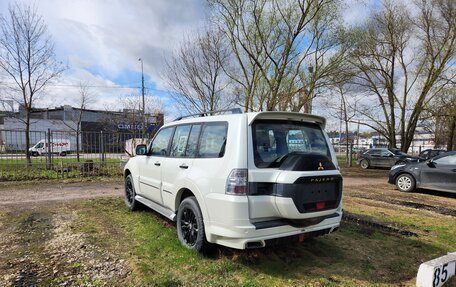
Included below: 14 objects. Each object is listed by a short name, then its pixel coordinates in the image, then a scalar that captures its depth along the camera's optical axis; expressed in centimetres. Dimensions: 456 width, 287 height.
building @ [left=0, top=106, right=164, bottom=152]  1179
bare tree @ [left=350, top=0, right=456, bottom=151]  1933
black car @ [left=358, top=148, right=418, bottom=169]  2067
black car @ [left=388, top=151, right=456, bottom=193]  924
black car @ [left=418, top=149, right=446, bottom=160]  2053
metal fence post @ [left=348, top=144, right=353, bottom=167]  2194
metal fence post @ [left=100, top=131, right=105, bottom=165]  1245
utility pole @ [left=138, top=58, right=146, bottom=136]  1950
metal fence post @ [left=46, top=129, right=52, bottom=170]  1162
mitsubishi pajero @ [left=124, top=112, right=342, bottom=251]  343
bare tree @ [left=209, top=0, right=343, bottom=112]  1509
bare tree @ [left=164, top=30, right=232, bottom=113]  1712
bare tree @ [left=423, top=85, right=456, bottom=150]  2146
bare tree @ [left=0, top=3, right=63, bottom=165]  1223
